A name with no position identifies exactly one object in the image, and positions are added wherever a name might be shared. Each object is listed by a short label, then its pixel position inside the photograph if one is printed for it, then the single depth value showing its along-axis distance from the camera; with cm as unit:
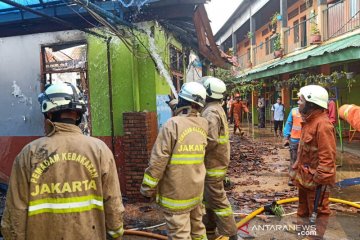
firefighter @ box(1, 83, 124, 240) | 222
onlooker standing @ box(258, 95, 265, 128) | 1913
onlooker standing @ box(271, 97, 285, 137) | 1427
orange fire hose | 415
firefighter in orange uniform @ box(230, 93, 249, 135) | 1532
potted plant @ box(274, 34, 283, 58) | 1923
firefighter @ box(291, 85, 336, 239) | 378
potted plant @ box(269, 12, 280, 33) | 1950
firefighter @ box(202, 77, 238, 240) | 427
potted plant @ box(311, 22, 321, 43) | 1457
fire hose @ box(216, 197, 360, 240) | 476
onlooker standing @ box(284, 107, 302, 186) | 669
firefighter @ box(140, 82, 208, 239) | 337
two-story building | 1068
